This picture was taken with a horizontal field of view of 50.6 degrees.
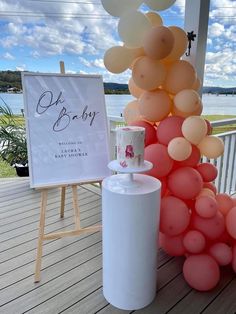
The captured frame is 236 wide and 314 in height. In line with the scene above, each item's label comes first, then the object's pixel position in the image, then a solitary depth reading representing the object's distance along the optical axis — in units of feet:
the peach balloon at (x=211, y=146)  5.37
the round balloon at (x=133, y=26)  4.99
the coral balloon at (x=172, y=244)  5.81
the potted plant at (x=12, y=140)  11.94
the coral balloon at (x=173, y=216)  5.30
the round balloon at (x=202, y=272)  5.18
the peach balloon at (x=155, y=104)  5.38
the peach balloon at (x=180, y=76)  5.21
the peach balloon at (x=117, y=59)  5.39
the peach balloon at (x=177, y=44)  5.27
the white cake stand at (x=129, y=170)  4.39
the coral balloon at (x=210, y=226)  5.46
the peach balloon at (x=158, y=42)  4.73
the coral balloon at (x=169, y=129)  5.32
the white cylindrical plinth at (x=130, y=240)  4.43
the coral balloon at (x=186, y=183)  5.31
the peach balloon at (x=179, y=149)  5.00
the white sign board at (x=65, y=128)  5.67
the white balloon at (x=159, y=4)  5.31
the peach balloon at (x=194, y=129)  4.96
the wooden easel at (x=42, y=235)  5.64
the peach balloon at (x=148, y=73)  5.06
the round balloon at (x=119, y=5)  5.25
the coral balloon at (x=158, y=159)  5.31
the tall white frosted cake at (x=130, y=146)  4.39
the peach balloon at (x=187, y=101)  5.08
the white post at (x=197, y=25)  6.11
